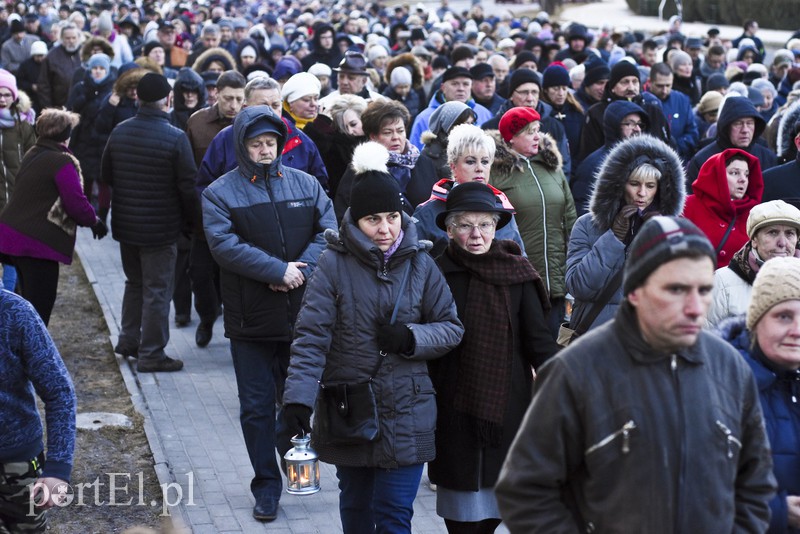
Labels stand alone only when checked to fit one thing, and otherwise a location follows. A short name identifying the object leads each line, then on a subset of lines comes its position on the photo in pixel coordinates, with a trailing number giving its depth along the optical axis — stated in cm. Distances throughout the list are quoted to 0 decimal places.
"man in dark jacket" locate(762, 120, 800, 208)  1535
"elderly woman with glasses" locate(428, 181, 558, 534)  1033
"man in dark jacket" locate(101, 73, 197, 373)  1741
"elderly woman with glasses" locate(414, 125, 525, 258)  1327
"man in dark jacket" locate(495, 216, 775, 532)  642
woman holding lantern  1023
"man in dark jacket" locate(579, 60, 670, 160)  2162
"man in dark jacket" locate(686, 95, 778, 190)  1719
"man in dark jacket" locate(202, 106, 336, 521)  1305
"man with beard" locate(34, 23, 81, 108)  3434
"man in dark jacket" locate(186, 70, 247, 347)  1861
